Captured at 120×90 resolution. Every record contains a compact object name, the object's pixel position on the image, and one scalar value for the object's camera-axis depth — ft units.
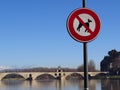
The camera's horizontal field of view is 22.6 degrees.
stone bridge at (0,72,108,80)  264.59
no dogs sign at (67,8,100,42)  11.51
